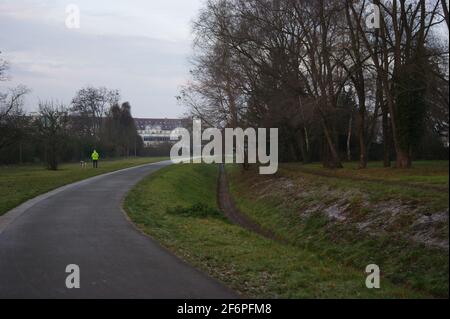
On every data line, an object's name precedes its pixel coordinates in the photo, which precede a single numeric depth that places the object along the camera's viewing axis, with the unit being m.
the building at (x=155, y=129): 144.12
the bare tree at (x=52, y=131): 50.72
